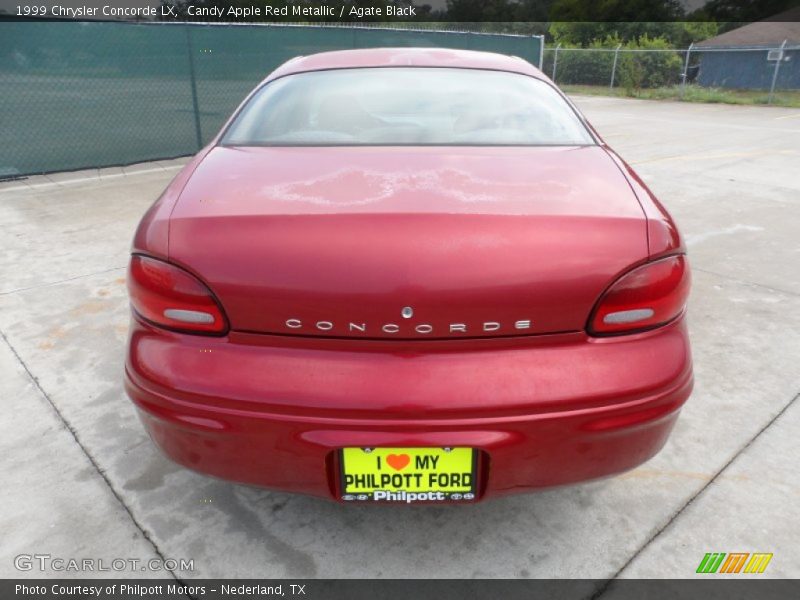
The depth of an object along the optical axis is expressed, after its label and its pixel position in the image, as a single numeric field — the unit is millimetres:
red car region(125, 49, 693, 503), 1427
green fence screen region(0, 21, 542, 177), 6762
